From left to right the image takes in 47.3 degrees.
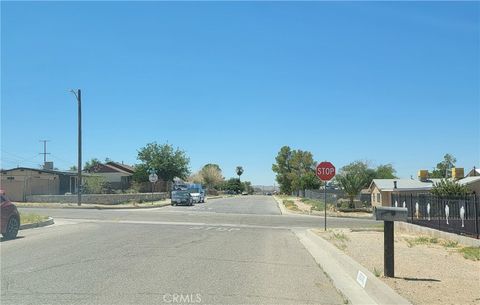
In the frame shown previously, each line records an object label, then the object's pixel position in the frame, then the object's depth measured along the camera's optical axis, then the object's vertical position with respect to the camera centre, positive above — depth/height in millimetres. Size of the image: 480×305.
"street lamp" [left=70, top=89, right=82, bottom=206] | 41812 +3411
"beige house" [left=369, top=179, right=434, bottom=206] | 53681 -113
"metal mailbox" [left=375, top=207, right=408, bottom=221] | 10008 -513
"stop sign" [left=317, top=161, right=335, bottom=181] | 22781 +674
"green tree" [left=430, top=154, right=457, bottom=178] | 121094 +5112
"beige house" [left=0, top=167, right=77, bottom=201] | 47125 +452
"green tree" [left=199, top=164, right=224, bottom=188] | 137125 +2661
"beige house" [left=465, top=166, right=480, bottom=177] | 56309 +1475
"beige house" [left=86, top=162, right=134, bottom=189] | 82438 +2107
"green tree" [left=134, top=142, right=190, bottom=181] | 71812 +3412
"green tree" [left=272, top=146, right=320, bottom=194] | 108375 +3975
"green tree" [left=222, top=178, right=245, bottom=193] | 171150 +474
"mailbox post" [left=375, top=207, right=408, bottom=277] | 10000 -604
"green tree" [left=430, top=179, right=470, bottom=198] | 34406 -204
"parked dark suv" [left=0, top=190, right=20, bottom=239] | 16750 -982
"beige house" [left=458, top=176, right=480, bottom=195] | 45781 +228
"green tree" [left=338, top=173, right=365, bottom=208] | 49500 +277
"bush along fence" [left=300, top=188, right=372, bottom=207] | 56528 -1496
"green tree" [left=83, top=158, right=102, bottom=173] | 84900 +2863
